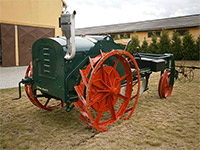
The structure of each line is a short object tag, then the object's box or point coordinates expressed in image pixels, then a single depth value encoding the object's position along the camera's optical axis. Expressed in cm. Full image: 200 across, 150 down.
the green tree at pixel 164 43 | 1720
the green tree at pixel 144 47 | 1888
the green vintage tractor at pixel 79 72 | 297
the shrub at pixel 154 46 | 1798
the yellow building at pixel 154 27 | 1813
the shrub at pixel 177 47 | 1680
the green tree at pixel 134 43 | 1857
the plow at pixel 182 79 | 779
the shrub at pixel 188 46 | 1636
